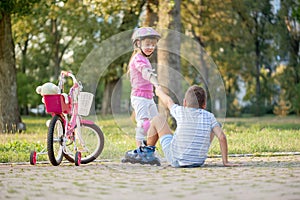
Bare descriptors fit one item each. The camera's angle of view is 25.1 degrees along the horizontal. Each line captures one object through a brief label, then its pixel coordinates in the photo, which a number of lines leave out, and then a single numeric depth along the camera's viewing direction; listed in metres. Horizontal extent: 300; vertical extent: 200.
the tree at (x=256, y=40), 40.59
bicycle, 9.04
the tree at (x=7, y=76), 19.22
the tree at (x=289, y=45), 38.78
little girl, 9.00
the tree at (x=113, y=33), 32.75
